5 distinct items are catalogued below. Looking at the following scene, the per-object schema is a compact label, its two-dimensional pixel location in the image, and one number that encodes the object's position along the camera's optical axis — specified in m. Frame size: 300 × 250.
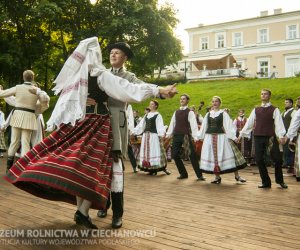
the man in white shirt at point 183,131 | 7.15
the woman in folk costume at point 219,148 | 6.64
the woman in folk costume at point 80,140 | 2.71
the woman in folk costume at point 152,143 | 7.84
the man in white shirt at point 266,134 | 5.90
